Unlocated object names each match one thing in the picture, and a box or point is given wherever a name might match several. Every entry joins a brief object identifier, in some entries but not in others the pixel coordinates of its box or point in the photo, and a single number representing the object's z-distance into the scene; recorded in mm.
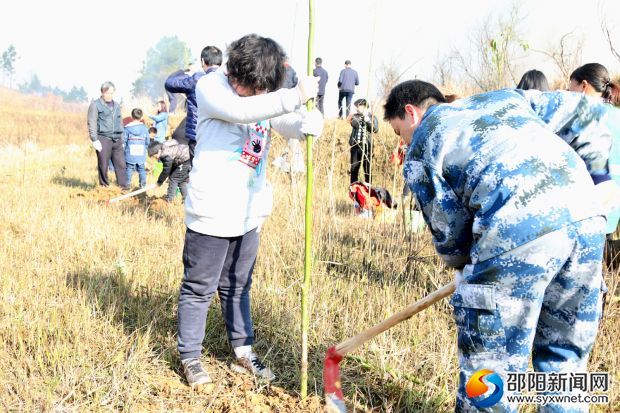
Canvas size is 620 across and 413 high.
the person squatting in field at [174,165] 6109
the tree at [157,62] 93750
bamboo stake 2066
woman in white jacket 2119
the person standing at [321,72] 11911
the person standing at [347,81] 12273
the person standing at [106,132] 7840
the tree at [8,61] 95938
